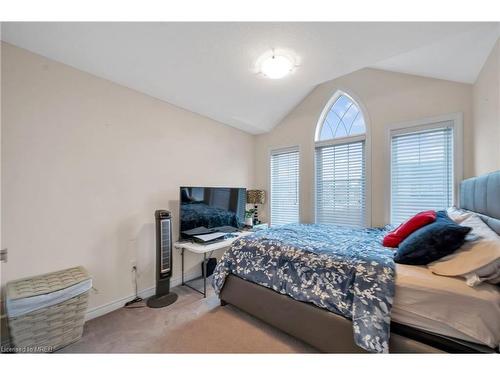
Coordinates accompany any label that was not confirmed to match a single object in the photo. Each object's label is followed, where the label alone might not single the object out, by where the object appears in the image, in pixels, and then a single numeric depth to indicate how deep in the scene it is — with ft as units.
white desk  7.86
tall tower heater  7.57
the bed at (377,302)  3.70
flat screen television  8.71
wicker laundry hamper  4.63
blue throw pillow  4.31
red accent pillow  5.61
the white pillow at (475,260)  3.70
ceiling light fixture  6.87
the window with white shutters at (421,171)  8.27
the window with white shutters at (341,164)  10.31
